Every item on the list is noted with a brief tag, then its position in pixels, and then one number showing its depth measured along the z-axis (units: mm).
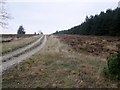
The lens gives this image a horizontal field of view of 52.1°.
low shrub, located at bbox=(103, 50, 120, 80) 6793
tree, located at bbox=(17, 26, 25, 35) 63769
